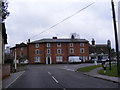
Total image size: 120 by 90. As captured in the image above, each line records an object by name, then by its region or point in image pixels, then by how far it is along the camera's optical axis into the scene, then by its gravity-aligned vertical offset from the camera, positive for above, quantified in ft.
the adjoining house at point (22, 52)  164.15 +0.55
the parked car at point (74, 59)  158.16 -8.81
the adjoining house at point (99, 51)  190.33 -0.49
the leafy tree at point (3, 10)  29.78 +9.18
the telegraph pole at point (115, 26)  43.35 +7.57
